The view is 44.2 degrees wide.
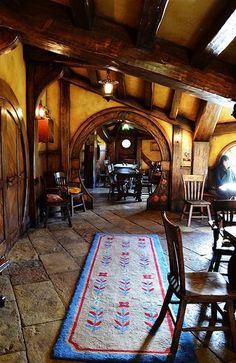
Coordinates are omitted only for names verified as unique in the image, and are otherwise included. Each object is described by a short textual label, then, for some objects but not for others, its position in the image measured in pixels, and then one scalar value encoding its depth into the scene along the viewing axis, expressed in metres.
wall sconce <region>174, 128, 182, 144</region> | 6.46
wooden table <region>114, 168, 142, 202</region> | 8.05
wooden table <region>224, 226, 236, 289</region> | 2.17
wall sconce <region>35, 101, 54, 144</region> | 5.21
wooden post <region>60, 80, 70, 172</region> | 6.23
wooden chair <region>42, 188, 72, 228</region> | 4.99
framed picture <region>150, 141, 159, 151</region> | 14.42
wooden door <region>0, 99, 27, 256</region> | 3.46
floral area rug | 1.94
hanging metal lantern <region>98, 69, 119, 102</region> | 4.79
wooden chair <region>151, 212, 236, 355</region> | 1.80
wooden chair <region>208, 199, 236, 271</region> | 2.74
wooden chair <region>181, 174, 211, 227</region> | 5.73
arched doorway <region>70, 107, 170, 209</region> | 6.43
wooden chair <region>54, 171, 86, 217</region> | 5.80
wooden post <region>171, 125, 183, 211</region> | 6.50
